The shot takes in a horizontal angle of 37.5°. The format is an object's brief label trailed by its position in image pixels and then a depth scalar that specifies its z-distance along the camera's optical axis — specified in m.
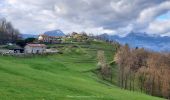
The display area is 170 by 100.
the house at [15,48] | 114.09
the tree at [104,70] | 96.37
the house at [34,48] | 119.97
